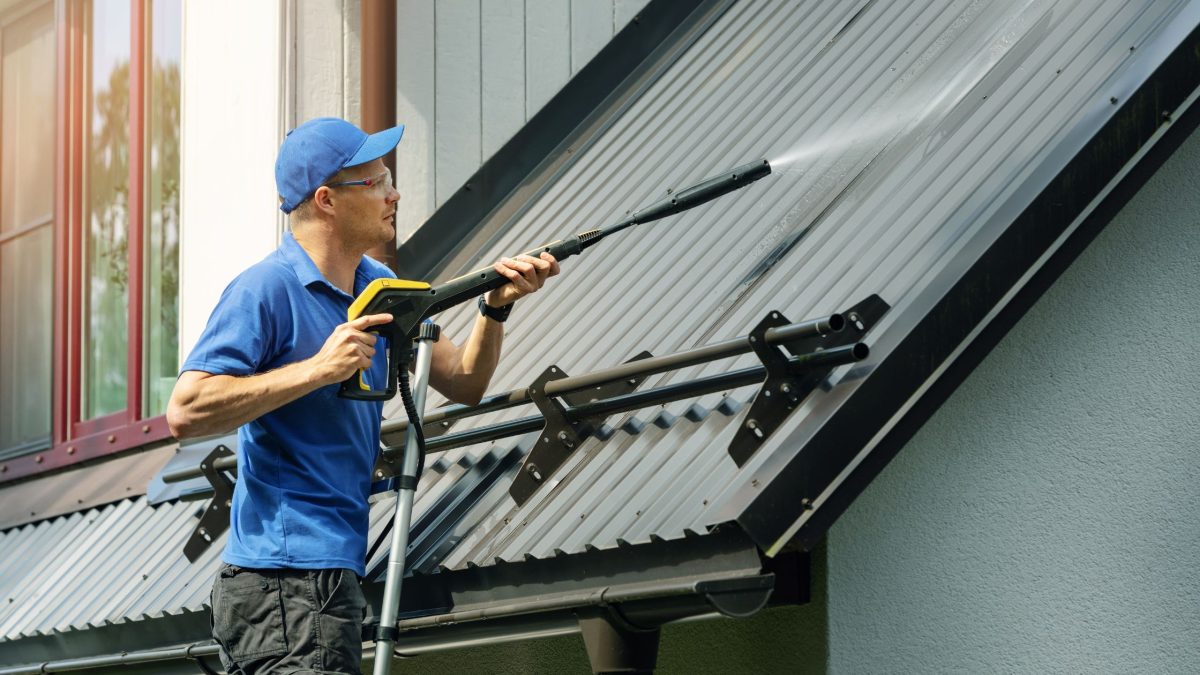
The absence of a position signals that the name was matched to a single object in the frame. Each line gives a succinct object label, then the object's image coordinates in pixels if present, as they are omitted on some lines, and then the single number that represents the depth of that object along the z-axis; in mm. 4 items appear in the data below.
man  9375
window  18594
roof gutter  8758
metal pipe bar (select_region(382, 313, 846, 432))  9320
